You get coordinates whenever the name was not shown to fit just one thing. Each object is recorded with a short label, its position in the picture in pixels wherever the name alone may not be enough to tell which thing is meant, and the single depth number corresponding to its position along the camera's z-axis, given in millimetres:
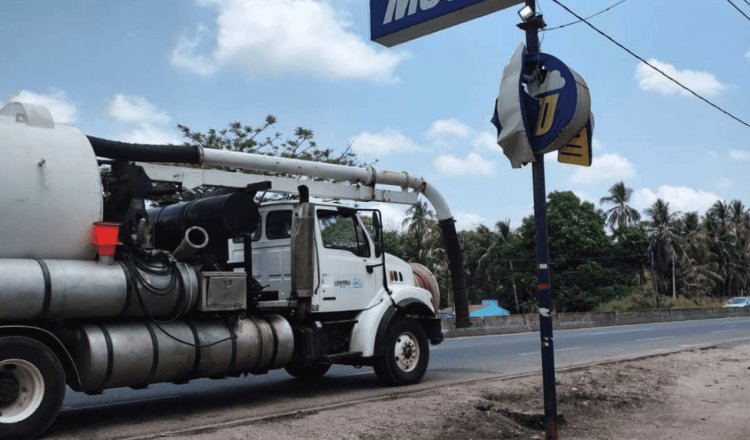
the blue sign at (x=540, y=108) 6789
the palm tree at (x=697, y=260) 71750
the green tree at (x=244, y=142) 25156
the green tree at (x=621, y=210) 76000
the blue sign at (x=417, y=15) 8797
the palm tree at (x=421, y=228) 62625
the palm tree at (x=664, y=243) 70062
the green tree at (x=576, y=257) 61438
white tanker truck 7059
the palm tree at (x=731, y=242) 81312
